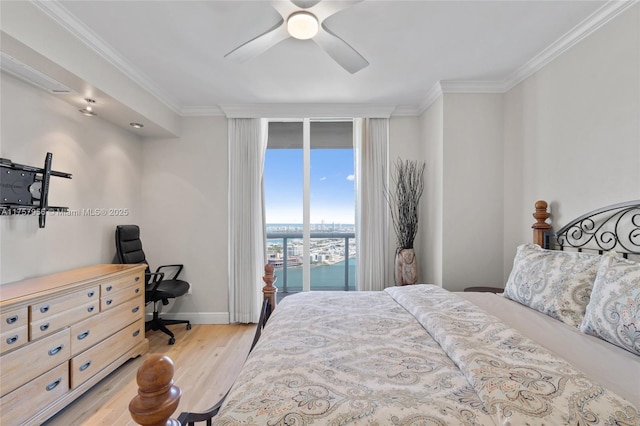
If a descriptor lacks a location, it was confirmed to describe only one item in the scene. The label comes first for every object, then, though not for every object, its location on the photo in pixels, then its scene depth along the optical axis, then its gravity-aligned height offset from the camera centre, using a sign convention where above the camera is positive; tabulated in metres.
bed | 0.85 -0.58
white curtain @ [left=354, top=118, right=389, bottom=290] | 3.51 +0.08
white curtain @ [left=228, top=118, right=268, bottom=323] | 3.53 -0.01
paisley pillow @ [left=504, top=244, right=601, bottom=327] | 1.54 -0.40
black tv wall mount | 1.96 +0.21
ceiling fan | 1.63 +1.16
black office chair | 2.98 -0.74
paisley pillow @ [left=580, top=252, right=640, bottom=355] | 1.21 -0.41
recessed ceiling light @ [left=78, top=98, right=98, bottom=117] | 2.45 +1.00
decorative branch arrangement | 3.26 +0.23
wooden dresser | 1.60 -0.82
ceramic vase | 3.11 -0.57
